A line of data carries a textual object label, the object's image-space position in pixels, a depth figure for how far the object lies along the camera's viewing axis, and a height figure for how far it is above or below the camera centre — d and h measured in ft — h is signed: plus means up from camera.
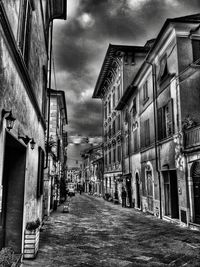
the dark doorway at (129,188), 76.41 -3.73
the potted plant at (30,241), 22.15 -5.37
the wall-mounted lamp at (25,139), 20.26 +2.79
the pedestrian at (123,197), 75.72 -6.17
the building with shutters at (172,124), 41.52 +9.38
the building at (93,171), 135.95 +2.60
